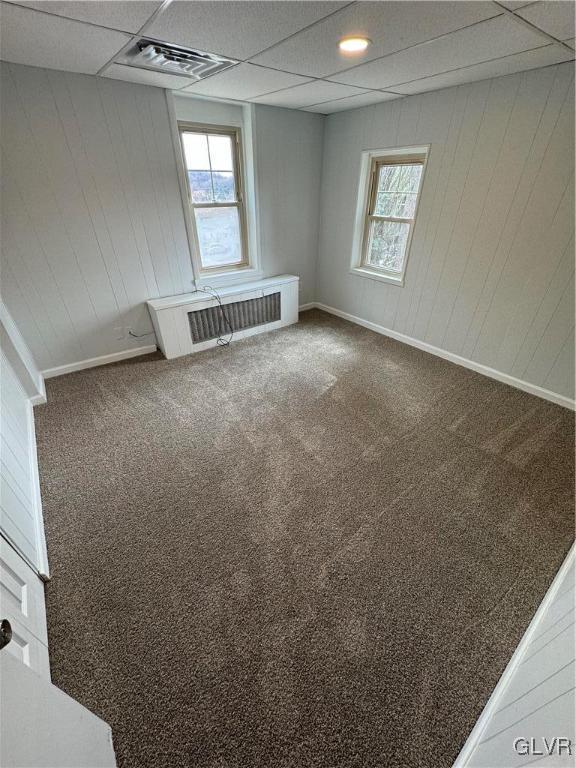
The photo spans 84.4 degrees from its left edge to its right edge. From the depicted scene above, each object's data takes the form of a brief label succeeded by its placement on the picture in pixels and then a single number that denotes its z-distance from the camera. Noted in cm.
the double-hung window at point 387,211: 322
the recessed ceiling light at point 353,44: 166
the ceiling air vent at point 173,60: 184
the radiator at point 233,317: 342
